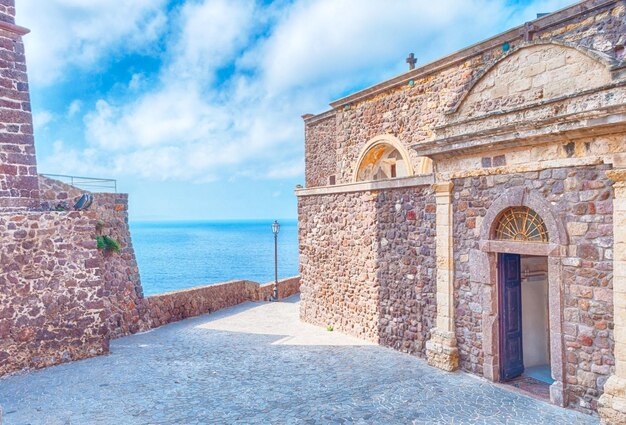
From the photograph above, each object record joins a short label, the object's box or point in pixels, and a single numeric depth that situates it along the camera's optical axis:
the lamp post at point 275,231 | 17.36
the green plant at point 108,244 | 11.41
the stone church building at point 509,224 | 5.58
